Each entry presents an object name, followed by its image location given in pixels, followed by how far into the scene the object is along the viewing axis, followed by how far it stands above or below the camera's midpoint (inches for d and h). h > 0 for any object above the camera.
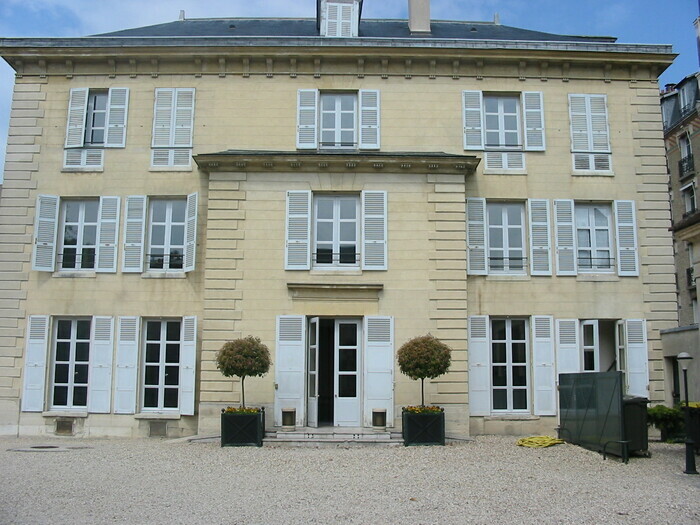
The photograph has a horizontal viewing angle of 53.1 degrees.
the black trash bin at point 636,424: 469.4 -32.5
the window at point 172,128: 629.6 +218.6
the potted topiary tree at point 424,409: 529.3 -26.4
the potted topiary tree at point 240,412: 527.2 -29.3
